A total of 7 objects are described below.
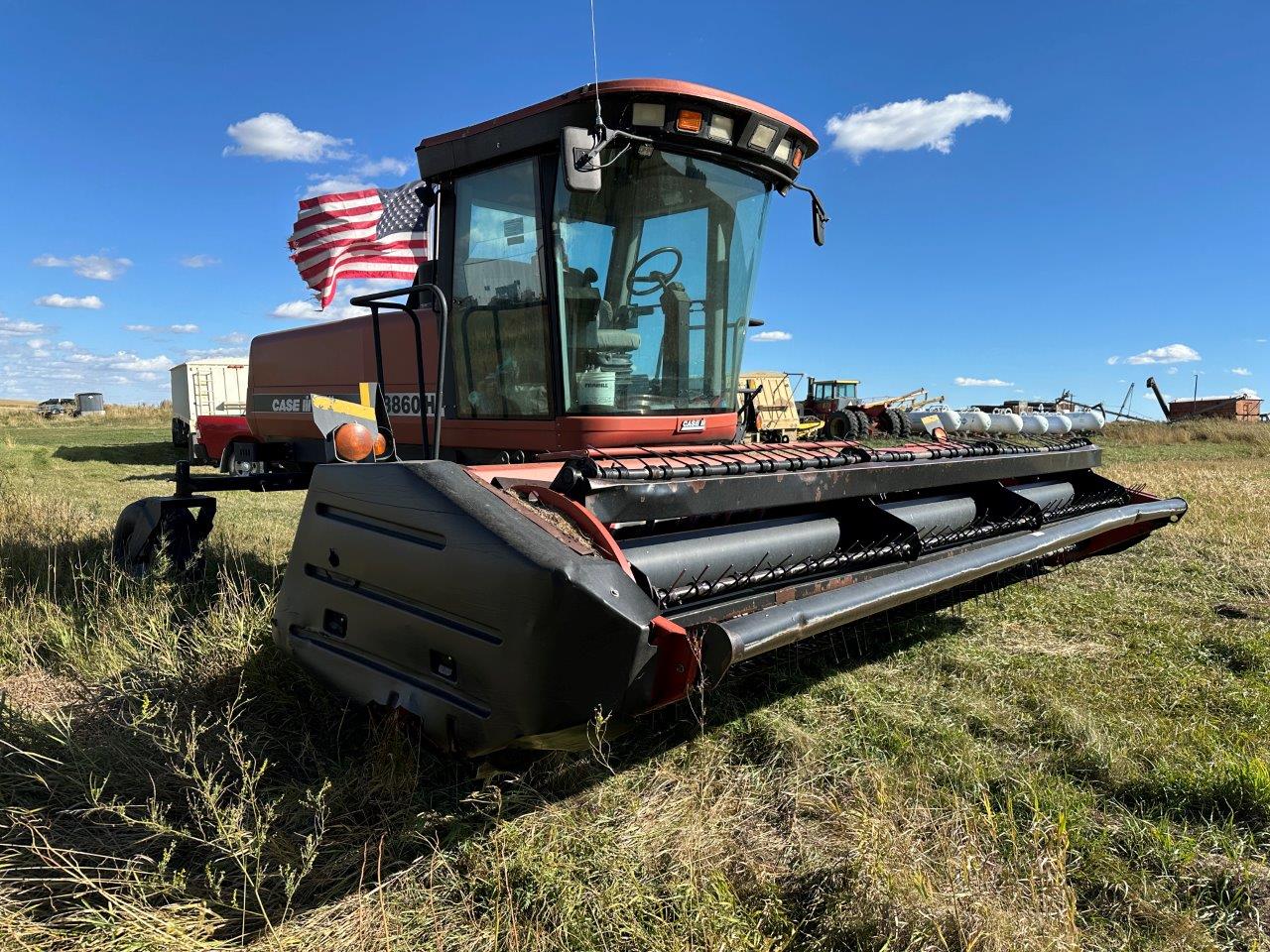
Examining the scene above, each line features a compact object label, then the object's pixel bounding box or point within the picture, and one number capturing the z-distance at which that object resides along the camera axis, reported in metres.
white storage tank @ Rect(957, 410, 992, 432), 27.62
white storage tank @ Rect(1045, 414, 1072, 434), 29.12
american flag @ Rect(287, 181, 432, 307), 5.27
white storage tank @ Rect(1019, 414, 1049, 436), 28.88
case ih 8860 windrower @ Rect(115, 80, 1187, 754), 2.17
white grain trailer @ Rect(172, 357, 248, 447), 20.58
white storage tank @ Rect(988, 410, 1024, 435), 28.03
